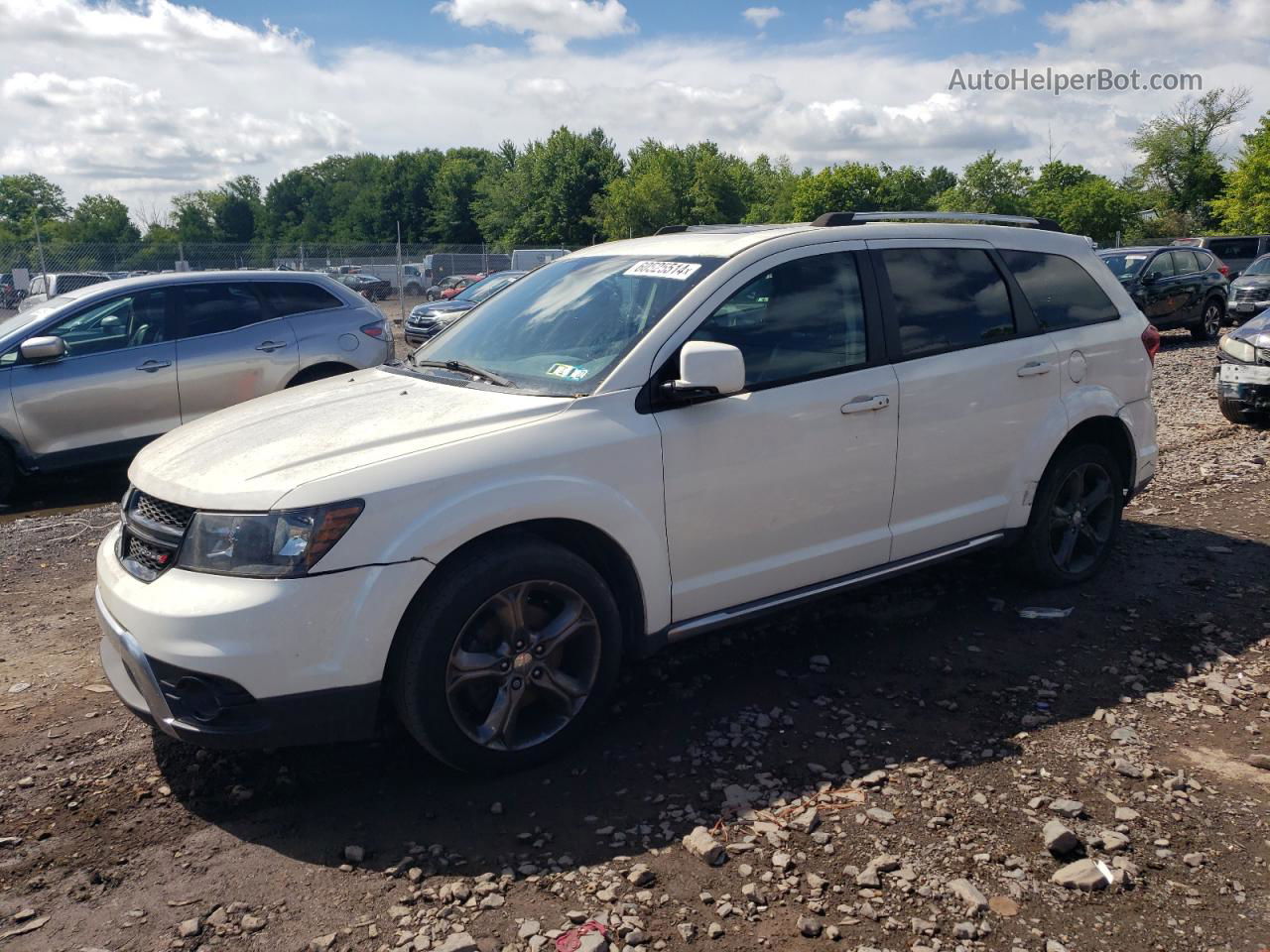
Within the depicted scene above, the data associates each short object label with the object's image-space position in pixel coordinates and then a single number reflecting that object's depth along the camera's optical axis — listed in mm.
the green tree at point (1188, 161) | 64500
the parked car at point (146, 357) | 8086
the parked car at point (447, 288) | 31891
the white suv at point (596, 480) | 3154
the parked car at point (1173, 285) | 17281
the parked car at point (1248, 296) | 19297
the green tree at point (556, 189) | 66812
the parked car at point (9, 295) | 25000
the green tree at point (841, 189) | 65500
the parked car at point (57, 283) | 22281
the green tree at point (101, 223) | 73500
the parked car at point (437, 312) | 19156
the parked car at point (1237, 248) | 26938
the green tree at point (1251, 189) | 47250
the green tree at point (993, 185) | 66812
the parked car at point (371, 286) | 33188
